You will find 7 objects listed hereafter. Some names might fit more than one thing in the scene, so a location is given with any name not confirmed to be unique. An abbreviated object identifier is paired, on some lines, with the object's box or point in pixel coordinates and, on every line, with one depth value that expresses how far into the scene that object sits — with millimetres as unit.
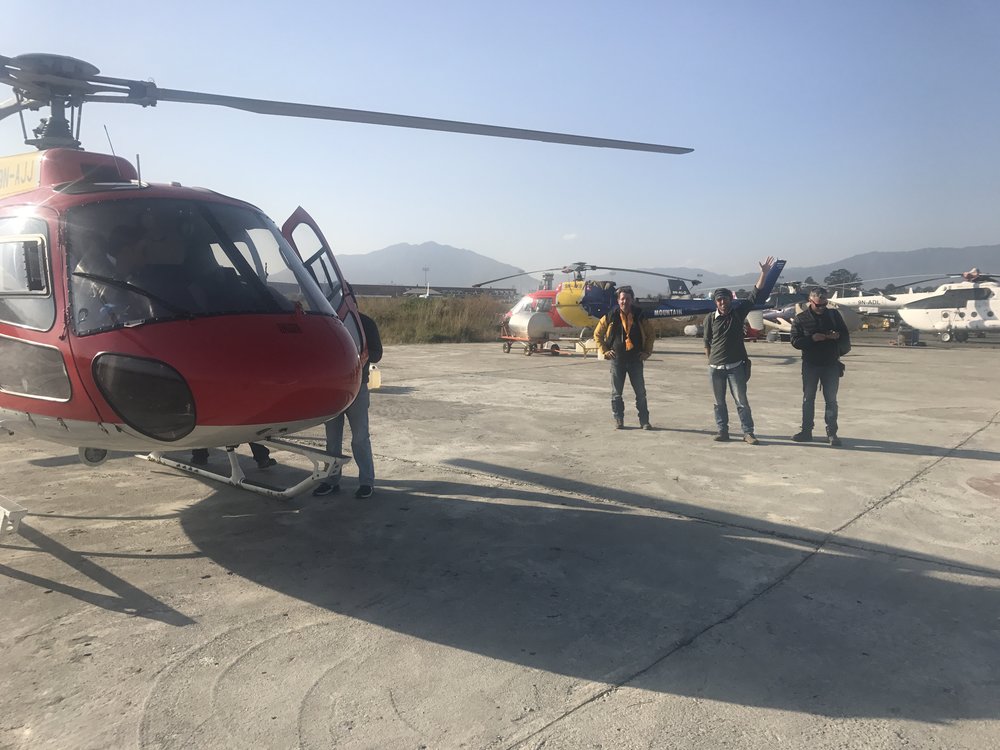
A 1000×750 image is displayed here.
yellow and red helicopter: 19234
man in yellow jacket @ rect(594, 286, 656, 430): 8148
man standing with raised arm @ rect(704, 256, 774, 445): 7367
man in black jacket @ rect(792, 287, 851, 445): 7152
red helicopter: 3375
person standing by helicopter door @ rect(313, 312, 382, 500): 5305
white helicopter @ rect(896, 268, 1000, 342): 24828
